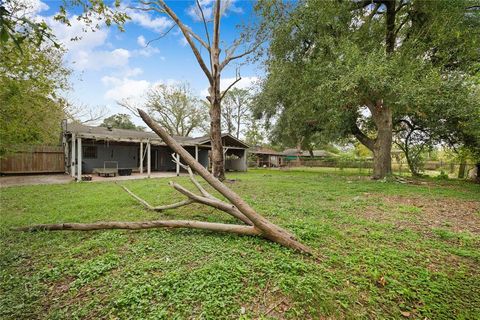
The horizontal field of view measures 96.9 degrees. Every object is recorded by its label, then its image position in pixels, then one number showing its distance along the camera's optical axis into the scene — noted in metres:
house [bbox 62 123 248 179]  13.49
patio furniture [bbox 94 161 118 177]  13.27
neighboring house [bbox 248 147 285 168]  30.78
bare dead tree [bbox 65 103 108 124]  20.73
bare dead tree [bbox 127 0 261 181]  9.36
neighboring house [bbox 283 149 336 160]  43.26
